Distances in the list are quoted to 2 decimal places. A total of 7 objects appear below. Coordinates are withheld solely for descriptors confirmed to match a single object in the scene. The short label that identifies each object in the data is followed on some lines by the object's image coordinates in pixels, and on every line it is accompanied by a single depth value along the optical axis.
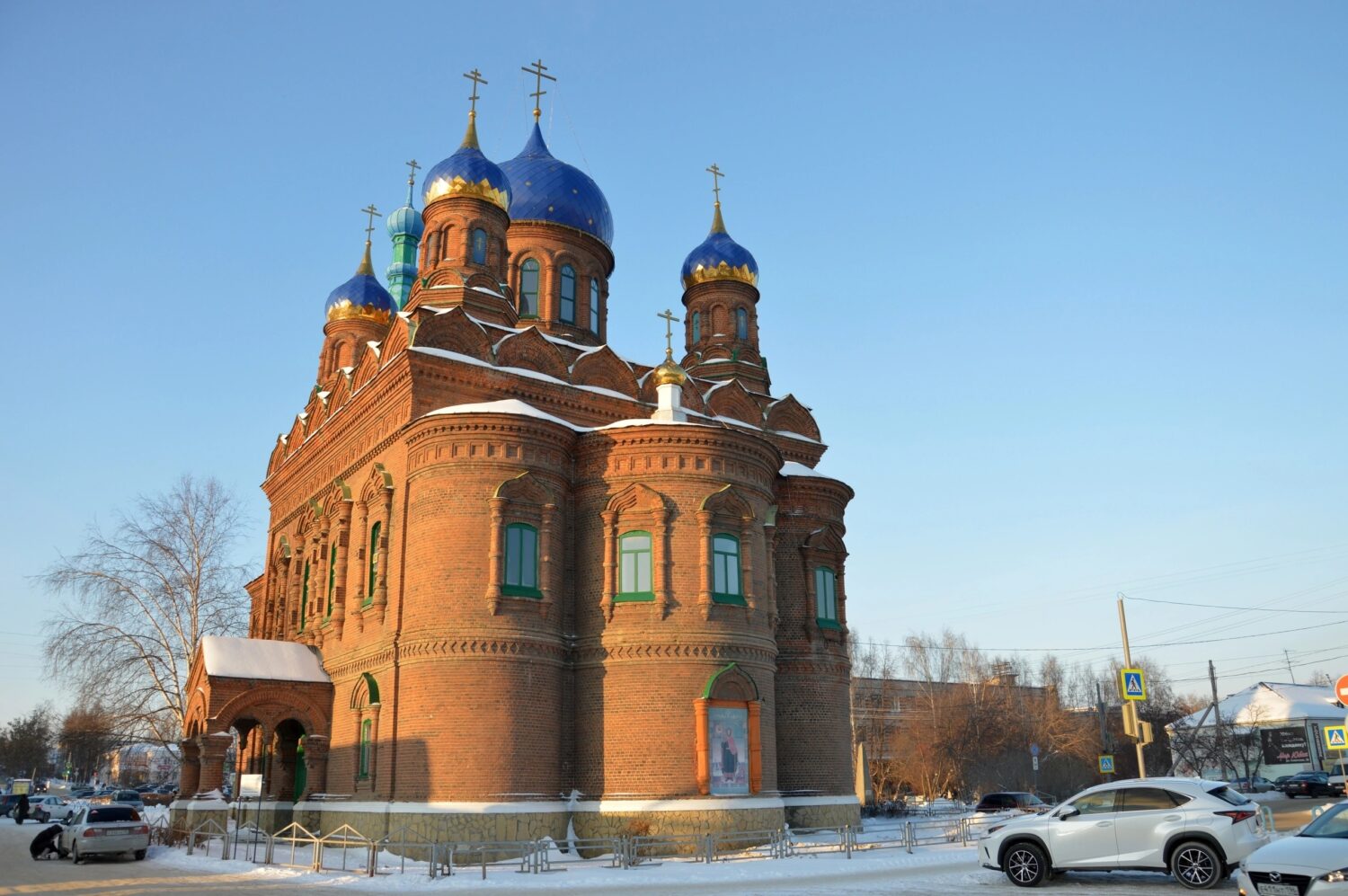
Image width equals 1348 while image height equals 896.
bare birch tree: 29.00
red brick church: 18.61
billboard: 50.31
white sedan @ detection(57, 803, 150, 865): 17.73
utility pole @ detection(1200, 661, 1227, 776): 40.14
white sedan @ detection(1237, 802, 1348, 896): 8.16
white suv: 11.02
